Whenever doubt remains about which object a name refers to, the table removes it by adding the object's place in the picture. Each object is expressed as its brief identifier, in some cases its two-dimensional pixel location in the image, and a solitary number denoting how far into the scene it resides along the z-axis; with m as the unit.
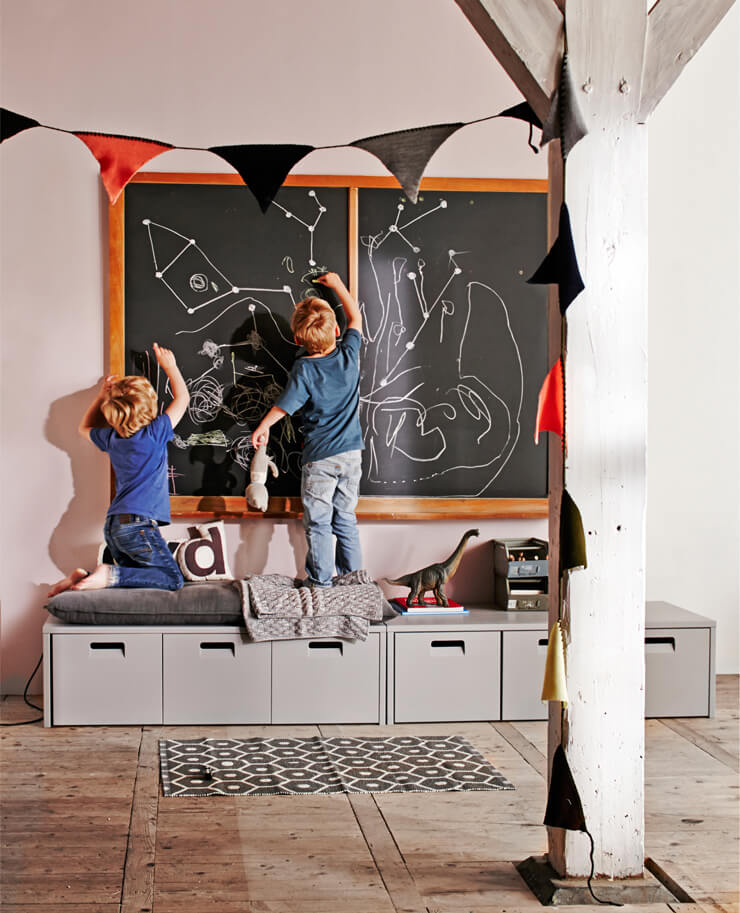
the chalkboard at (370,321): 4.06
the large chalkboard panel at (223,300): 4.05
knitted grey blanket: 3.62
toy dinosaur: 3.89
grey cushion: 3.63
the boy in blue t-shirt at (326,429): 3.92
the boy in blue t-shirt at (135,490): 3.79
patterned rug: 3.00
